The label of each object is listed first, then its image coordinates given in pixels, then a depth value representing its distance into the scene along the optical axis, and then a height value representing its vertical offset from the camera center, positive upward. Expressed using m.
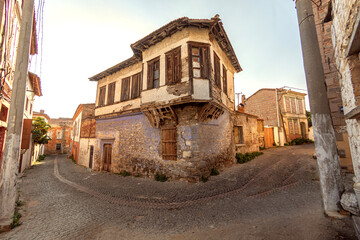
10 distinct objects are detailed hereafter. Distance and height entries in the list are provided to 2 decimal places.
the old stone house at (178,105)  7.55 +1.89
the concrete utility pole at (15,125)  3.81 +0.46
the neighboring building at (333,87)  5.10 +1.72
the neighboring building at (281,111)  18.98 +3.69
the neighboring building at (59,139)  28.97 +0.44
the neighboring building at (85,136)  13.51 +0.45
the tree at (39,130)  15.63 +1.24
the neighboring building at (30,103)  11.37 +3.41
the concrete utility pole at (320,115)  3.51 +0.53
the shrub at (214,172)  7.97 -1.77
